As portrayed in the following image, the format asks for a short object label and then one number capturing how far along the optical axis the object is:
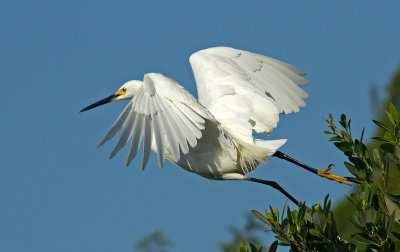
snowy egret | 10.38
